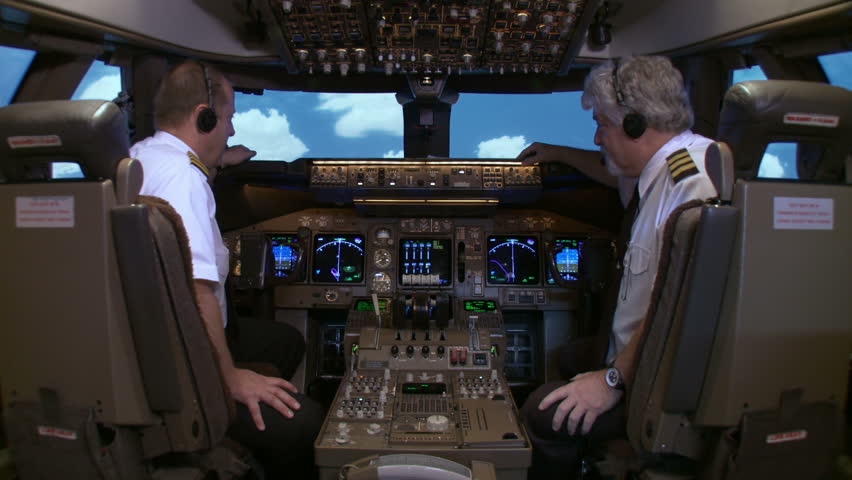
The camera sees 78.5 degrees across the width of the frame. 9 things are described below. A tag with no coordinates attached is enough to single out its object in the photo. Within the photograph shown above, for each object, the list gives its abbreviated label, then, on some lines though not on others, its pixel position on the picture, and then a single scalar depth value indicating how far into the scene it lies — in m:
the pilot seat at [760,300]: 1.03
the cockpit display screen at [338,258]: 2.88
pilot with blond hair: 1.46
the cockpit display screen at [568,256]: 2.77
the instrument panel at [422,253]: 2.83
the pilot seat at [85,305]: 1.03
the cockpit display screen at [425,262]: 2.84
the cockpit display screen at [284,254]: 2.85
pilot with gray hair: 1.40
